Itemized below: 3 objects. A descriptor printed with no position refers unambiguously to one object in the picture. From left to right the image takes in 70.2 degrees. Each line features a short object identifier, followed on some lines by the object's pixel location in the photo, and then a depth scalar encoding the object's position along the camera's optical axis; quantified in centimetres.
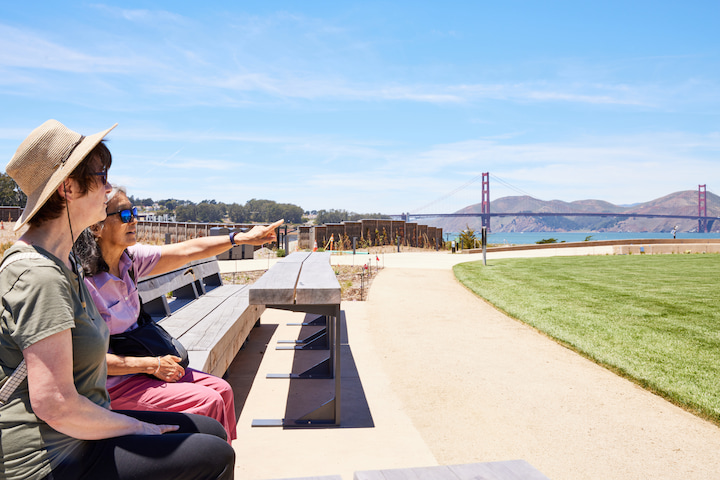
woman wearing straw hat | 124
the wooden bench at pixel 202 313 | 305
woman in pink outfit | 202
